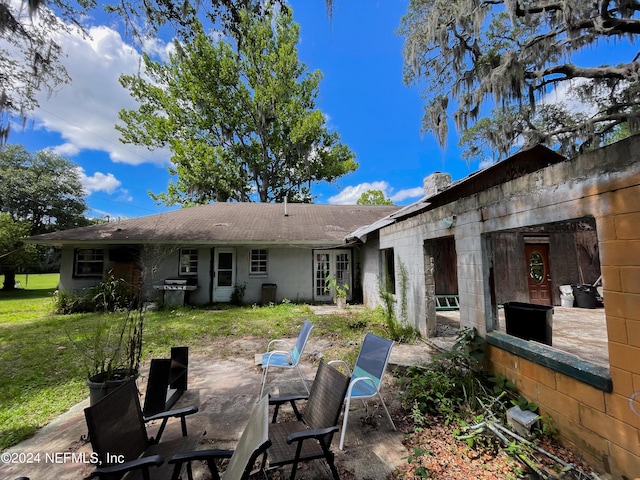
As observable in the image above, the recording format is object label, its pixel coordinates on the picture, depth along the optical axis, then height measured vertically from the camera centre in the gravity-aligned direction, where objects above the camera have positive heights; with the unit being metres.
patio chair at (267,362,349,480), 2.12 -1.30
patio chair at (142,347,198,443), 2.55 -1.30
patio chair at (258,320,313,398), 4.14 -1.35
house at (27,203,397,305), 10.92 +0.48
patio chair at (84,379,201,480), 1.74 -1.15
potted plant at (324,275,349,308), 10.49 -0.84
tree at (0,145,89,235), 23.95 +6.97
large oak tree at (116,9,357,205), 20.48 +10.89
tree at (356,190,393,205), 35.62 +8.60
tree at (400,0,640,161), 7.80 +6.25
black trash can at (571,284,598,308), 8.41 -0.93
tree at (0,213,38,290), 15.16 +1.43
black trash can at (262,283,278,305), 11.51 -0.96
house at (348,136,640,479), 2.16 -0.23
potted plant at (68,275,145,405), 3.09 -1.18
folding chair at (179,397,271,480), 1.45 -0.97
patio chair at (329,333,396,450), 3.11 -1.18
